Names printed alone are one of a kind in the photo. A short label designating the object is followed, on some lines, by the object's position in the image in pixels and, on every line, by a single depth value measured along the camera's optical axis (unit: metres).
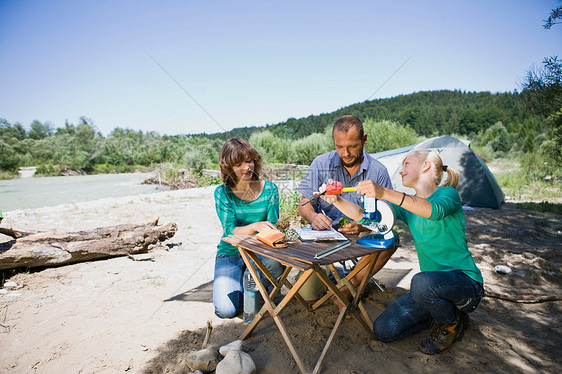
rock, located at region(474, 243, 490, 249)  4.66
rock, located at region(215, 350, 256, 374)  1.92
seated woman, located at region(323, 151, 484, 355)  2.05
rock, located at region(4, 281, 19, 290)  3.37
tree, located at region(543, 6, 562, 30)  4.88
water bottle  2.67
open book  2.34
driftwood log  3.61
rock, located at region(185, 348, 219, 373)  2.03
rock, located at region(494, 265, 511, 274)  3.67
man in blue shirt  3.08
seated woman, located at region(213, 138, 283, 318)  2.82
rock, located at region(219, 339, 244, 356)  2.13
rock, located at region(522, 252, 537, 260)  4.05
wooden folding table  1.93
